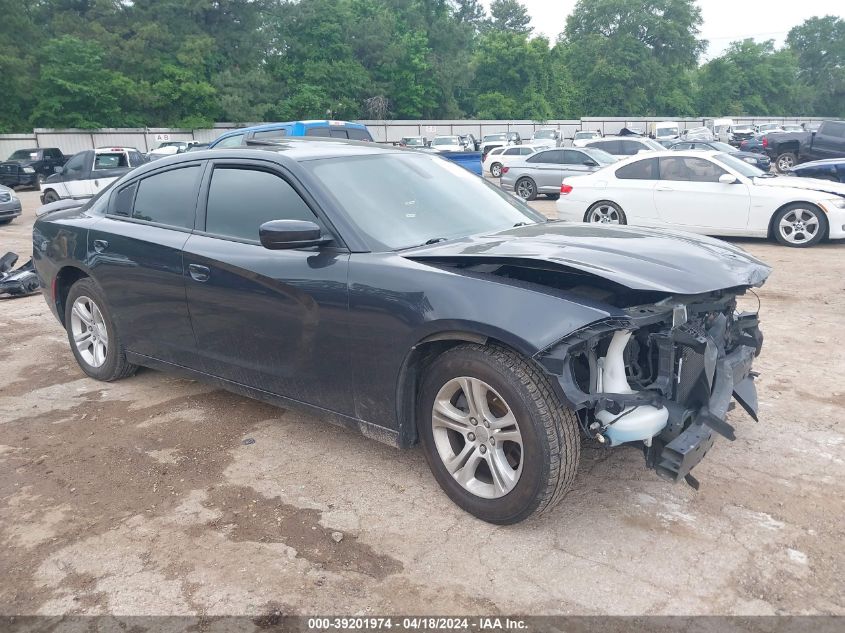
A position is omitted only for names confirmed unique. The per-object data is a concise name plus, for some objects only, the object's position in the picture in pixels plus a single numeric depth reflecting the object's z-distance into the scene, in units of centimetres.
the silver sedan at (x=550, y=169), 1803
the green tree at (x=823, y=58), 8831
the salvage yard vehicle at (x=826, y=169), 1373
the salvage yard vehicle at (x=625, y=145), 2117
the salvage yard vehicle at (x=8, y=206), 1563
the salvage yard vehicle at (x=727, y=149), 2162
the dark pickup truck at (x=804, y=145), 2002
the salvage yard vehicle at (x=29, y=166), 2841
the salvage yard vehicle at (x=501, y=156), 2767
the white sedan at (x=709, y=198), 1014
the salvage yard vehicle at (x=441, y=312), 290
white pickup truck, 1744
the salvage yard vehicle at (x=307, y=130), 1250
